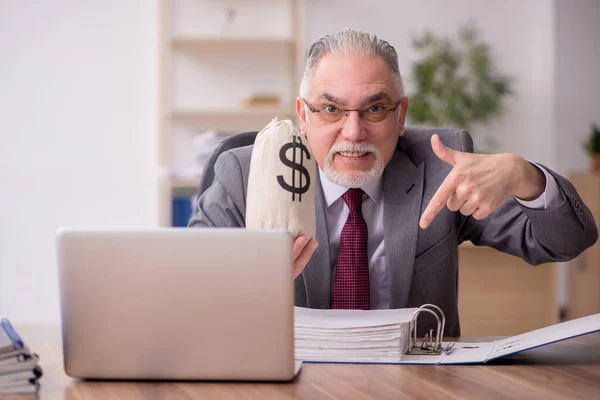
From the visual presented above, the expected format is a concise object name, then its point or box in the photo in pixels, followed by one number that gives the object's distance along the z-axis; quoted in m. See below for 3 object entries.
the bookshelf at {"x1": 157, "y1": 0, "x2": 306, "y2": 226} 4.50
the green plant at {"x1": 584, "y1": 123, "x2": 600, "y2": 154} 4.97
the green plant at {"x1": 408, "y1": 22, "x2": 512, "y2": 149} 4.47
